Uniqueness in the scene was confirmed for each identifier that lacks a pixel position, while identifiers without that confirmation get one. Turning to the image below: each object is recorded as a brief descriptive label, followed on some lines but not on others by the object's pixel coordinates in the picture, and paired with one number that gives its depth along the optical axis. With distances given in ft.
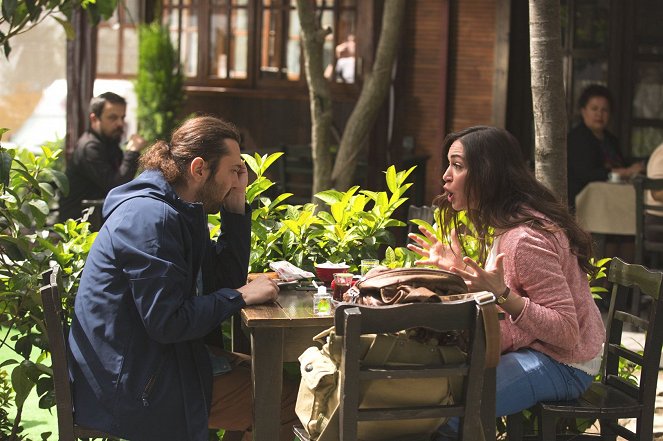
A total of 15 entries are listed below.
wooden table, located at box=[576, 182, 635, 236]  39.75
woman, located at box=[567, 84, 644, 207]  40.86
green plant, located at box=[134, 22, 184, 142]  47.80
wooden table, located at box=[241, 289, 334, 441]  17.31
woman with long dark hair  17.47
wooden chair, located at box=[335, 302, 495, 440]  14.87
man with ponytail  16.86
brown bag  15.91
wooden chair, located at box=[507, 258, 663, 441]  18.08
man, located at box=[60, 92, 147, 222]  36.51
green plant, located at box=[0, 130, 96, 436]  20.00
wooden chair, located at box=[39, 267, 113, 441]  16.89
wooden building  46.16
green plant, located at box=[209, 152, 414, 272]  21.95
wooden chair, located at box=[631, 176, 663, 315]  35.36
